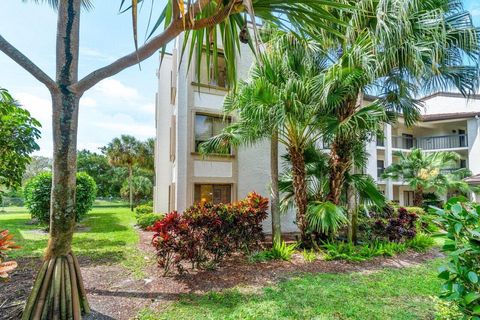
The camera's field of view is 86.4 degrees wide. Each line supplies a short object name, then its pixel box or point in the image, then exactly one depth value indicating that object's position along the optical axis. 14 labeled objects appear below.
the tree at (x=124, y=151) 26.53
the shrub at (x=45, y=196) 11.89
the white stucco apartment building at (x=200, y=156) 10.84
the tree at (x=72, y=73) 3.64
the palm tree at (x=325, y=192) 7.38
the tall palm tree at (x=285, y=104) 6.96
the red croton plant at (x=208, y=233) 6.13
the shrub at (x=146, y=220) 14.01
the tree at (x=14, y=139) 5.61
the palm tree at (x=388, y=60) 6.67
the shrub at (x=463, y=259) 2.32
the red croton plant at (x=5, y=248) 3.38
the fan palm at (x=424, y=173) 17.17
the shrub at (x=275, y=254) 7.45
